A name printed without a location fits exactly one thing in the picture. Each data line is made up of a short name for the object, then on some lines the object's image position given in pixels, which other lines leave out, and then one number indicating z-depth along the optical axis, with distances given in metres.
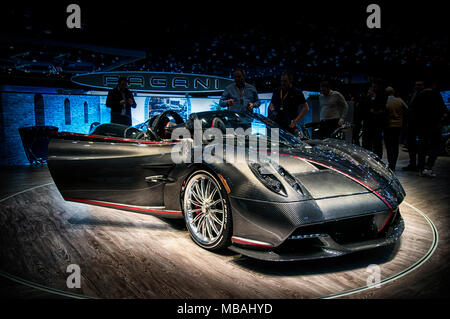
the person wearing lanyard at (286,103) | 4.75
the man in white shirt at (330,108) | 5.90
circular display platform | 1.95
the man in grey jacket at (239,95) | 4.54
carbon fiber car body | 2.03
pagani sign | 8.72
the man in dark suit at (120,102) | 5.33
